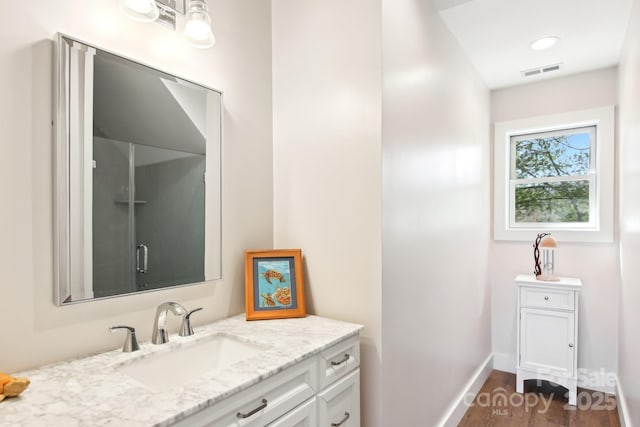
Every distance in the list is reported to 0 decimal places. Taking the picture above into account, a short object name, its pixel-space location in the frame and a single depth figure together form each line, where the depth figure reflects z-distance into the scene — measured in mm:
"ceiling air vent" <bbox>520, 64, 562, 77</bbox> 2799
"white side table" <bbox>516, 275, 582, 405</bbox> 2672
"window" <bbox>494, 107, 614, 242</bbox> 2836
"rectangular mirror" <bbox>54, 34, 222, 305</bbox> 1170
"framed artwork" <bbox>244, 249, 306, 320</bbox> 1673
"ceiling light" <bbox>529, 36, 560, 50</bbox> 2383
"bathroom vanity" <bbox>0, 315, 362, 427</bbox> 872
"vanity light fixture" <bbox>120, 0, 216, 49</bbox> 1432
